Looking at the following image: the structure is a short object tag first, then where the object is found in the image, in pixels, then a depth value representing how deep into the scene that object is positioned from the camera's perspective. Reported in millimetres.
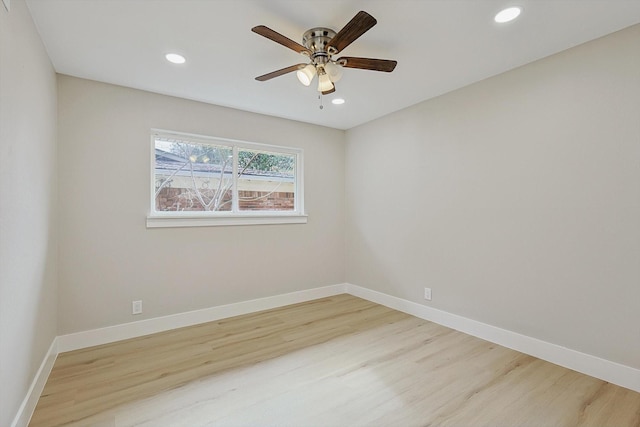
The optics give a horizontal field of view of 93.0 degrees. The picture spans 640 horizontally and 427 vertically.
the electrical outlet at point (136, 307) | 2998
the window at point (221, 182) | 3258
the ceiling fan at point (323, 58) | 1887
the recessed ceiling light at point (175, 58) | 2383
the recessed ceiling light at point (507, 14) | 1863
